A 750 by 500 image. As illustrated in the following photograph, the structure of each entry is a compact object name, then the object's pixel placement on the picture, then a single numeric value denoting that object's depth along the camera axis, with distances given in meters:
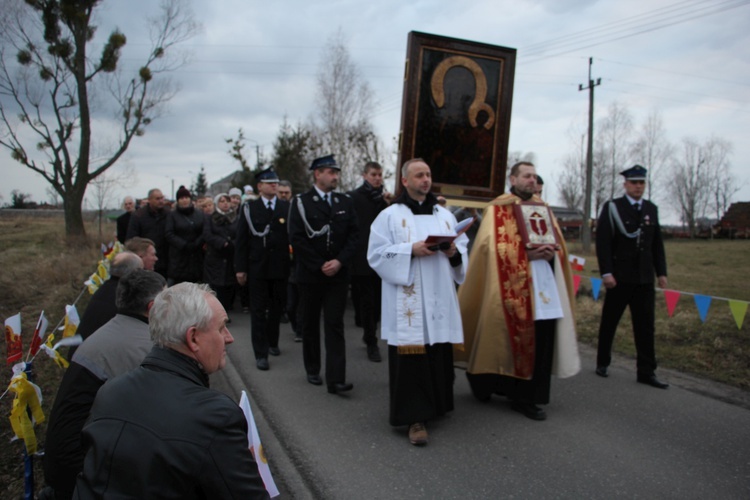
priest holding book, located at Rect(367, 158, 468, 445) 4.03
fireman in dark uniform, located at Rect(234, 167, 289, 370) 5.89
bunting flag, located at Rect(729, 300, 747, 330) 5.90
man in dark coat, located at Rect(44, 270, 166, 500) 2.52
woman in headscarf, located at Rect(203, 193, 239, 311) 7.91
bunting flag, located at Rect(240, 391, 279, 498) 1.84
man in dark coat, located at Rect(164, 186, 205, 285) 7.75
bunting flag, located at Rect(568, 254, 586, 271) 8.46
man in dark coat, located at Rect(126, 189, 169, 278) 8.07
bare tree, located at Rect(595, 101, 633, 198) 31.69
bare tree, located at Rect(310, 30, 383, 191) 24.19
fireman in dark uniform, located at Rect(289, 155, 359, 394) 5.05
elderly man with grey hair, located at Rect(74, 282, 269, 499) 1.44
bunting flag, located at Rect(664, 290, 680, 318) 6.79
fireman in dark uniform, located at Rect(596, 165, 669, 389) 5.42
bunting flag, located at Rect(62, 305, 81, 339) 3.87
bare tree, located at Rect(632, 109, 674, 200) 34.28
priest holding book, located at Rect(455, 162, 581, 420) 4.47
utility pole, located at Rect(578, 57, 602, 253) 22.91
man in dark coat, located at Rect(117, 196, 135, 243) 10.20
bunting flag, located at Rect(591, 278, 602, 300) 8.64
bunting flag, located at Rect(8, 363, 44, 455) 2.82
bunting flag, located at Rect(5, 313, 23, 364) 3.13
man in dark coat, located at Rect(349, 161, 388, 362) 6.41
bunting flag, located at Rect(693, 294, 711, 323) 6.26
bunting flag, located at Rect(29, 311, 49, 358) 3.27
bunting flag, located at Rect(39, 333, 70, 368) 3.30
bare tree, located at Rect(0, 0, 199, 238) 19.52
